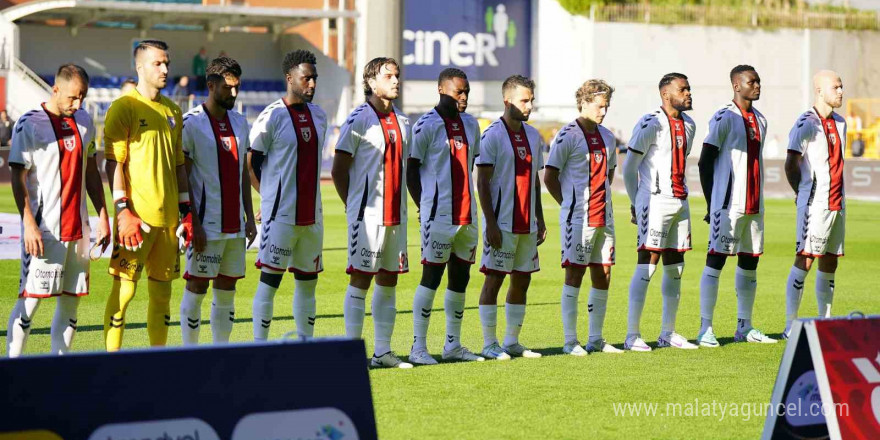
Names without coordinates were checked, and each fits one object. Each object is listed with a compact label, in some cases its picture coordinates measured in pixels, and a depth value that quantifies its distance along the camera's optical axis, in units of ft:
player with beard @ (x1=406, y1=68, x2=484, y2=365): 54.85
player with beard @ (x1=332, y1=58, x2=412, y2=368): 52.95
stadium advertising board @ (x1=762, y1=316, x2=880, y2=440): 30.89
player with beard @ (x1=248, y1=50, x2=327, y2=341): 51.49
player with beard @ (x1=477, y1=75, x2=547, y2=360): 56.39
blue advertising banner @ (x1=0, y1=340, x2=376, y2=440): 23.65
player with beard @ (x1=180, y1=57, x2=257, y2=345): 49.14
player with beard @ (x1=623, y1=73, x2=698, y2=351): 61.26
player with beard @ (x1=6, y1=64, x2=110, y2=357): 46.34
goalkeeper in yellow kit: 46.19
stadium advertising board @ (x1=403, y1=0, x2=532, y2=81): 363.35
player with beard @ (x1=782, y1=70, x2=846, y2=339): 65.41
